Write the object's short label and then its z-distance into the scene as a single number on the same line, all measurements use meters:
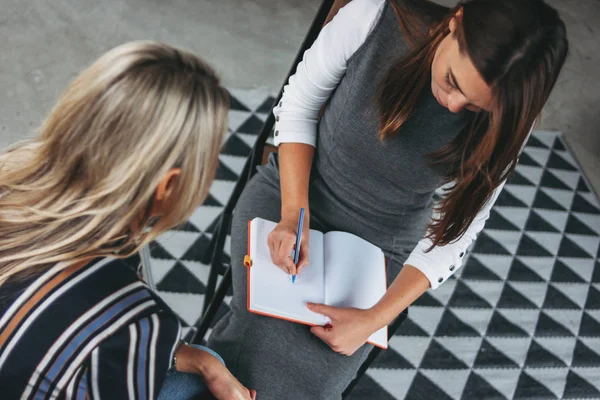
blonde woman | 0.71
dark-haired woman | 0.91
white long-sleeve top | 1.10
